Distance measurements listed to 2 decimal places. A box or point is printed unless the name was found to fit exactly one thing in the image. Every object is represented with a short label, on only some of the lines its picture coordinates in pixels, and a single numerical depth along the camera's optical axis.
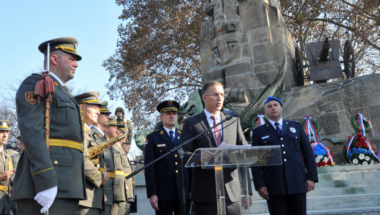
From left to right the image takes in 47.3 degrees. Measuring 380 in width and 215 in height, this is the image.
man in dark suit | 3.81
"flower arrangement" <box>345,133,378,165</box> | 9.24
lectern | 3.51
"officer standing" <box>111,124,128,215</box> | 6.79
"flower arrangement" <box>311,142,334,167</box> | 9.05
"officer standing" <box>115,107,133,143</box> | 11.04
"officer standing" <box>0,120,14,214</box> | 7.01
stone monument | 13.39
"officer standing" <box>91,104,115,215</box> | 5.57
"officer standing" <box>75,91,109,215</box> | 4.29
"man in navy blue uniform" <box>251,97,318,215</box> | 4.84
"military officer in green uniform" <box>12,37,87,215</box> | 3.15
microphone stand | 4.00
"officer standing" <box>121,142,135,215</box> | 7.21
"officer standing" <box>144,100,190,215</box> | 5.71
